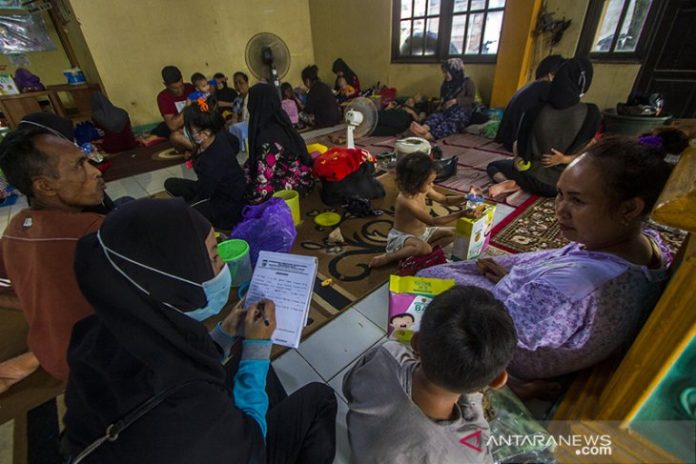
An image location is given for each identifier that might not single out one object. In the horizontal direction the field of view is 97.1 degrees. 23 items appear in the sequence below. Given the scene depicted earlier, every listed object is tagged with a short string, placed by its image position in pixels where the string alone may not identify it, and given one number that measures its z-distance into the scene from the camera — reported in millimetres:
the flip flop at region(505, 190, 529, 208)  2664
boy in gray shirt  670
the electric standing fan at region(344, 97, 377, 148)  3172
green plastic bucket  1783
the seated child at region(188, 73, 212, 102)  4141
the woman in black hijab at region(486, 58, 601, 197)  2432
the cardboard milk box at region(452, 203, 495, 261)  1823
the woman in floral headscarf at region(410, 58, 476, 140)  4426
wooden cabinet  4070
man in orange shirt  1042
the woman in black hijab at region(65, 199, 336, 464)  625
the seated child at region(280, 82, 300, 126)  4598
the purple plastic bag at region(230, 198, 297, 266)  1985
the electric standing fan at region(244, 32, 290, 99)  4055
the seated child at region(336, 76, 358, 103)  5883
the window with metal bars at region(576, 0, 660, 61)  3416
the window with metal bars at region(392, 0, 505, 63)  4492
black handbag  2703
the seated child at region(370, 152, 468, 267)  1870
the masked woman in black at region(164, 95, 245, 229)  2305
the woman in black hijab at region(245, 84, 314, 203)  2590
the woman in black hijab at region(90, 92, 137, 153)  4188
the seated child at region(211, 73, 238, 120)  5141
